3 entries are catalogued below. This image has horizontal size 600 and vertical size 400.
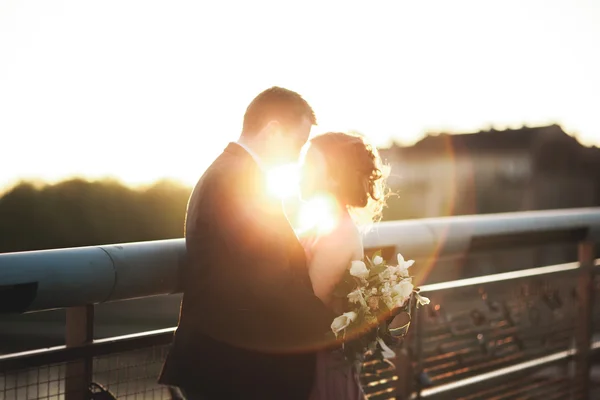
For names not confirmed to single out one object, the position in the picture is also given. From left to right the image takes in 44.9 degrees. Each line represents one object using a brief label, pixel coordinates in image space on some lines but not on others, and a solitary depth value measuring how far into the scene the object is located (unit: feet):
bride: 10.46
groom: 8.48
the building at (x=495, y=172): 151.33
